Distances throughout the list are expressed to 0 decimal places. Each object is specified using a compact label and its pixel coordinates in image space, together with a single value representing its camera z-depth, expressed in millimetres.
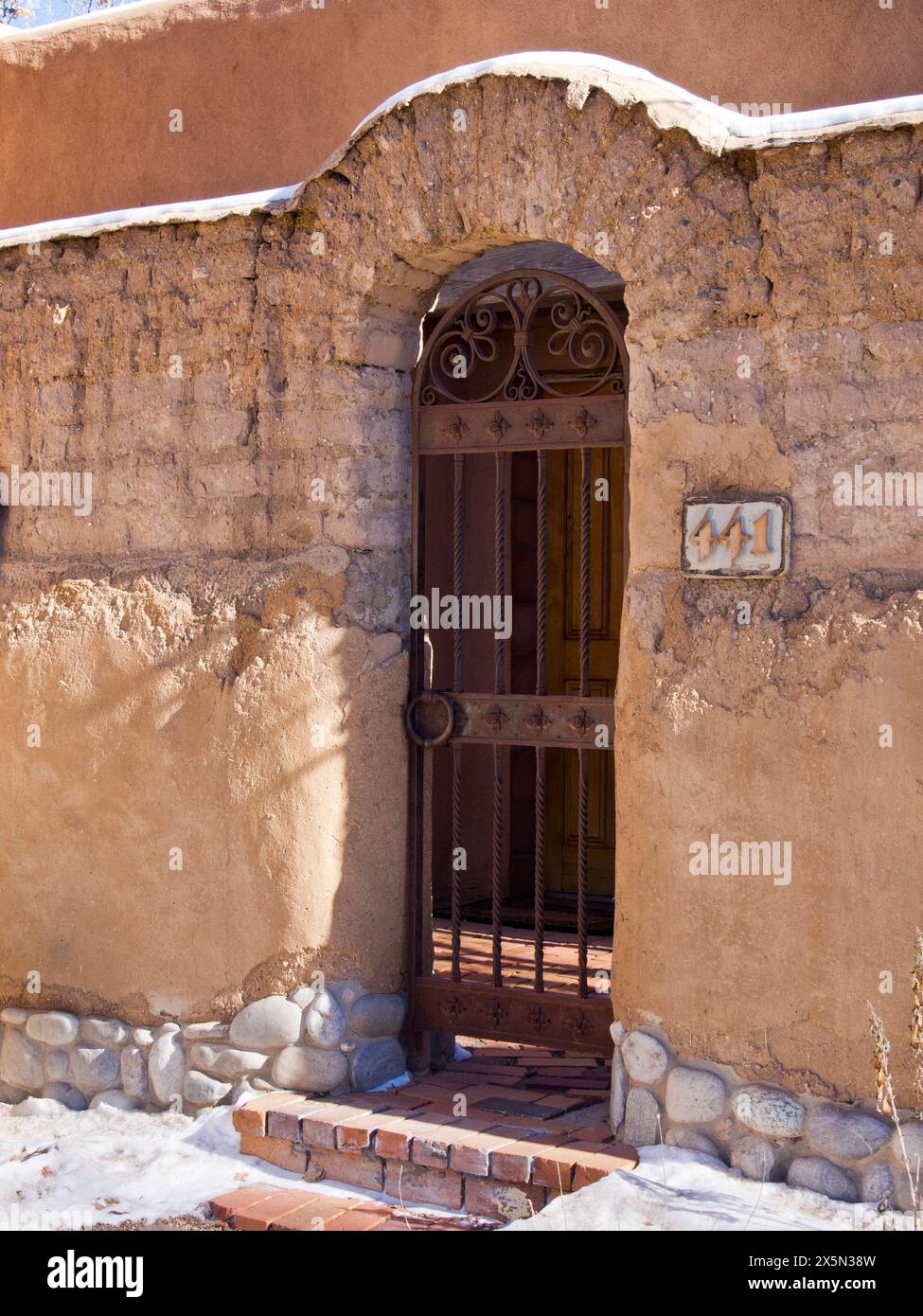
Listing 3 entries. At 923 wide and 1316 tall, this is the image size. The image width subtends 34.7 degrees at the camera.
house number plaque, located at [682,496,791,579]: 3840
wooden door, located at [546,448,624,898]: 6965
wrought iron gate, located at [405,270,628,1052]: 4355
